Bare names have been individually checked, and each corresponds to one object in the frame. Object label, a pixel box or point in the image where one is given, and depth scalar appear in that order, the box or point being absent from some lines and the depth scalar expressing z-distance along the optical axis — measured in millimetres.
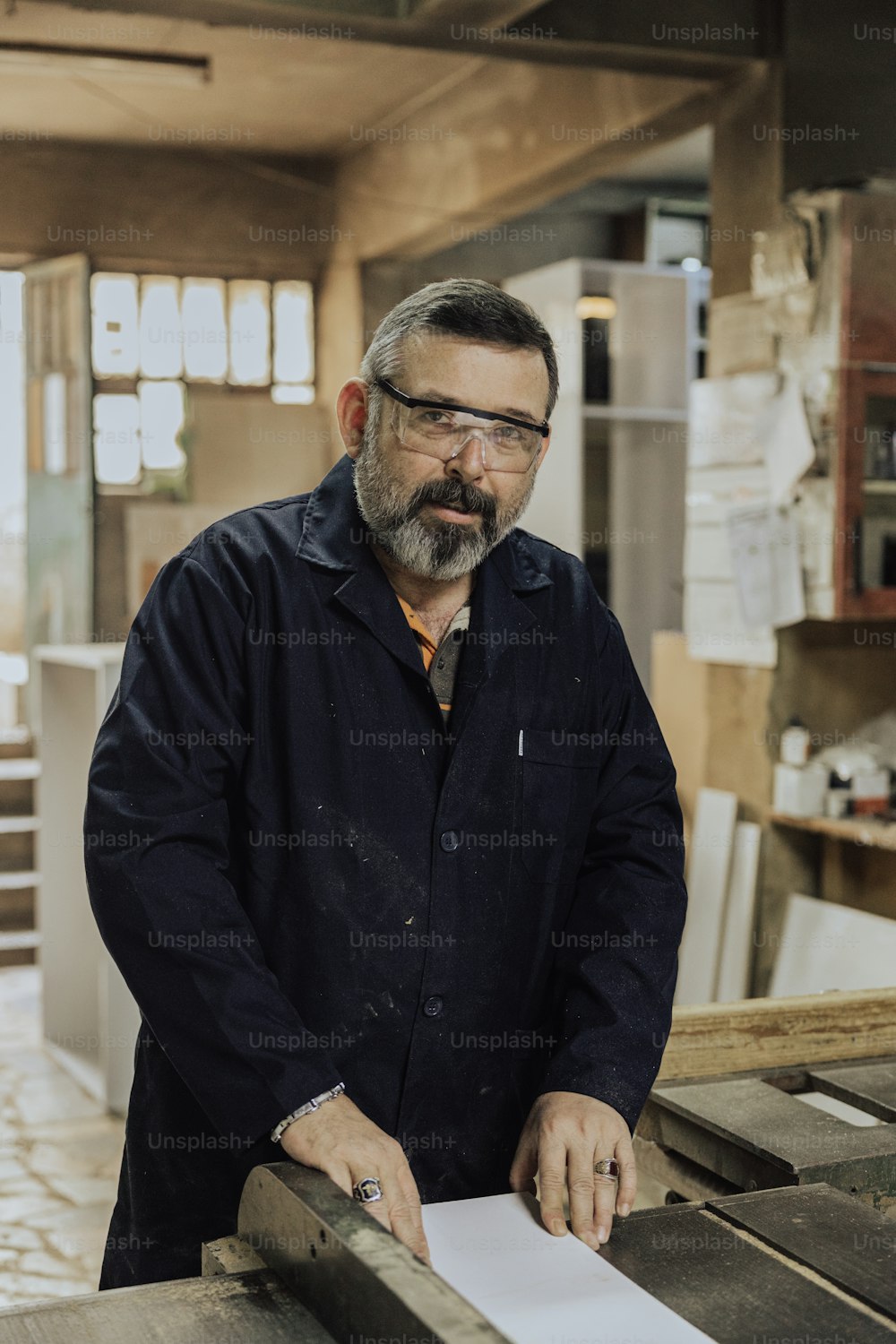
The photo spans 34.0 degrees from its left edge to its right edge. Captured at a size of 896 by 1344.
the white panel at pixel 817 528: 4125
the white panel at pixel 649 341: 6113
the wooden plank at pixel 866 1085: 1846
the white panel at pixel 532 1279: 1271
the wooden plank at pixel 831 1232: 1350
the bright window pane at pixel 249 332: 8242
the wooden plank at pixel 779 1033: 2029
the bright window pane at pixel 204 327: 8156
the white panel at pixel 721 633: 4418
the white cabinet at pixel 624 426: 5992
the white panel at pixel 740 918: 4469
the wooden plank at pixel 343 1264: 1095
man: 1580
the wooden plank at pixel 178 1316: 1229
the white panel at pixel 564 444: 5914
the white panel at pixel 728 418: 4352
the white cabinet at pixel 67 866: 4984
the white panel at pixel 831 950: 4066
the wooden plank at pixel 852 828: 3949
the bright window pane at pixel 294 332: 8336
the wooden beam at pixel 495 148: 5070
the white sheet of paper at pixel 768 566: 4242
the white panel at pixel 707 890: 4570
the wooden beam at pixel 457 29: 3912
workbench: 1166
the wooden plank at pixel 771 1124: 1661
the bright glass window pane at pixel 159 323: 8047
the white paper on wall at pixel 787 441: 4160
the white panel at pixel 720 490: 4371
